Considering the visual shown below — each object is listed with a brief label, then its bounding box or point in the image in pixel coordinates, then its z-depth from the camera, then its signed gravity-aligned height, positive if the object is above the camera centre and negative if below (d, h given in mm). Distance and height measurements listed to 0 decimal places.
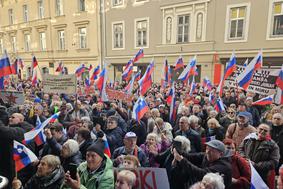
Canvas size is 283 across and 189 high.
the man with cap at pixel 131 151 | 3318 -1353
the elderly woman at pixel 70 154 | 3033 -1282
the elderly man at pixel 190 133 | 3918 -1320
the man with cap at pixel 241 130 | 4227 -1301
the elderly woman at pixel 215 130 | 4570 -1419
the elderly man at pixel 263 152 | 3113 -1320
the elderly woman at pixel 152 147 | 3421 -1379
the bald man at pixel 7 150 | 2954 -1195
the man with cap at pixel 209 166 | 2615 -1246
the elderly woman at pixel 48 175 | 2488 -1296
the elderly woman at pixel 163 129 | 4193 -1401
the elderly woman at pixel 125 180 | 2315 -1233
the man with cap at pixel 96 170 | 2469 -1254
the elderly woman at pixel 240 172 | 2736 -1379
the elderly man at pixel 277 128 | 4034 -1246
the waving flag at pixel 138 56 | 10308 +53
